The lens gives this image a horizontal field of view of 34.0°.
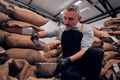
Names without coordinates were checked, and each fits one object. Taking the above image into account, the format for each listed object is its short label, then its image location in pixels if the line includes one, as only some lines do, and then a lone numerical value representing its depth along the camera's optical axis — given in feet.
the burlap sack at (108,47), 8.62
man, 5.31
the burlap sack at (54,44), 8.13
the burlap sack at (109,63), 7.74
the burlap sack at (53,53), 7.82
